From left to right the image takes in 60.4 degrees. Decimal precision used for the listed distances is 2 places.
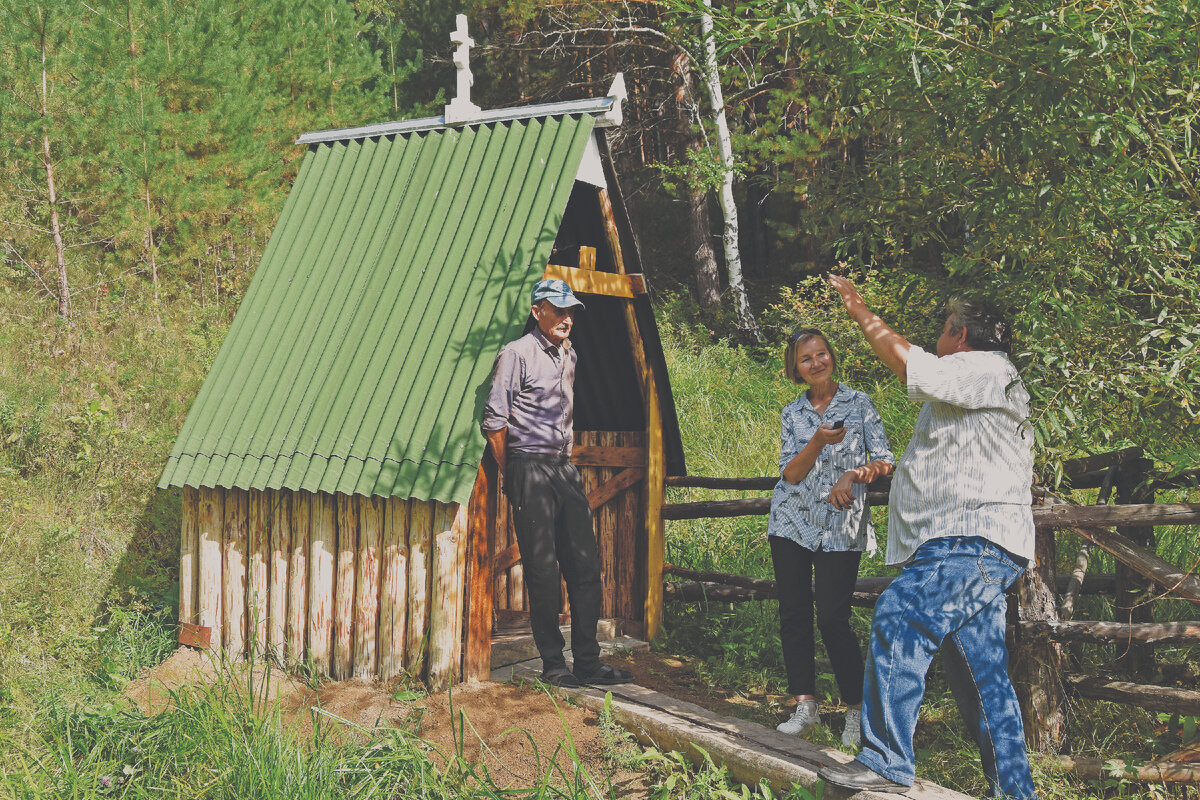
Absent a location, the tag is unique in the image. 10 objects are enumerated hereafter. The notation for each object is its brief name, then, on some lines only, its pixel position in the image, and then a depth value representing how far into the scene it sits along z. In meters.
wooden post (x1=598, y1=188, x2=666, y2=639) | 7.23
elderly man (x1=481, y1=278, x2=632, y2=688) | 5.83
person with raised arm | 4.14
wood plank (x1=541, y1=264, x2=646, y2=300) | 6.37
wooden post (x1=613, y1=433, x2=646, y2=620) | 7.47
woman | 5.23
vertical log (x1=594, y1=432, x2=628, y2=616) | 7.51
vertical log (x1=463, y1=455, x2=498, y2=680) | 5.93
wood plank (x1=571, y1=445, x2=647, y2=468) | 7.45
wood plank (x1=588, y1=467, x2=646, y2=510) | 7.39
